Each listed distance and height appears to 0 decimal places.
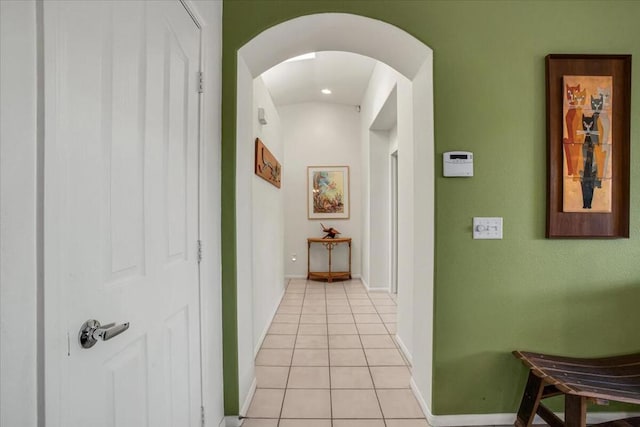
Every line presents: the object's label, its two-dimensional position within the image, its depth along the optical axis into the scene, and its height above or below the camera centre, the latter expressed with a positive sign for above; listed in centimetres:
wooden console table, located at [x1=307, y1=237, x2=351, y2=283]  525 -109
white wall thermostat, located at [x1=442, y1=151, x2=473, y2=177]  168 +27
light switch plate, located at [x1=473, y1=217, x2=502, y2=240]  171 -9
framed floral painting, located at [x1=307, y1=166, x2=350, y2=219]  554 +39
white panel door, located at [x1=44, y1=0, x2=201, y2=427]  71 +0
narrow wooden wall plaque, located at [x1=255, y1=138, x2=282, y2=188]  257 +48
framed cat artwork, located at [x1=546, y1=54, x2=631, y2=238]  167 +39
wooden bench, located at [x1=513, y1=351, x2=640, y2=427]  132 -85
